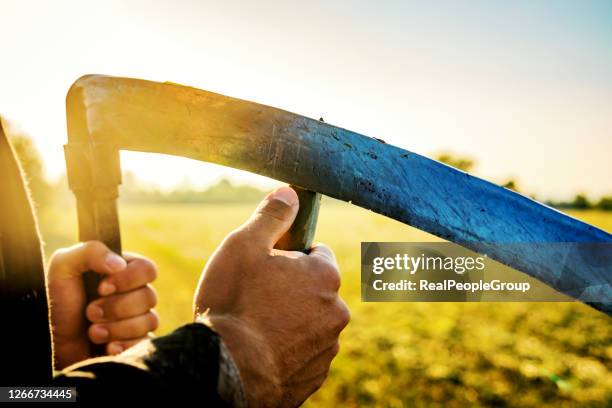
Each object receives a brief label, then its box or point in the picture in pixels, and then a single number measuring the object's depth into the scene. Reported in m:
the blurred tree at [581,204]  47.08
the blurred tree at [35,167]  31.33
